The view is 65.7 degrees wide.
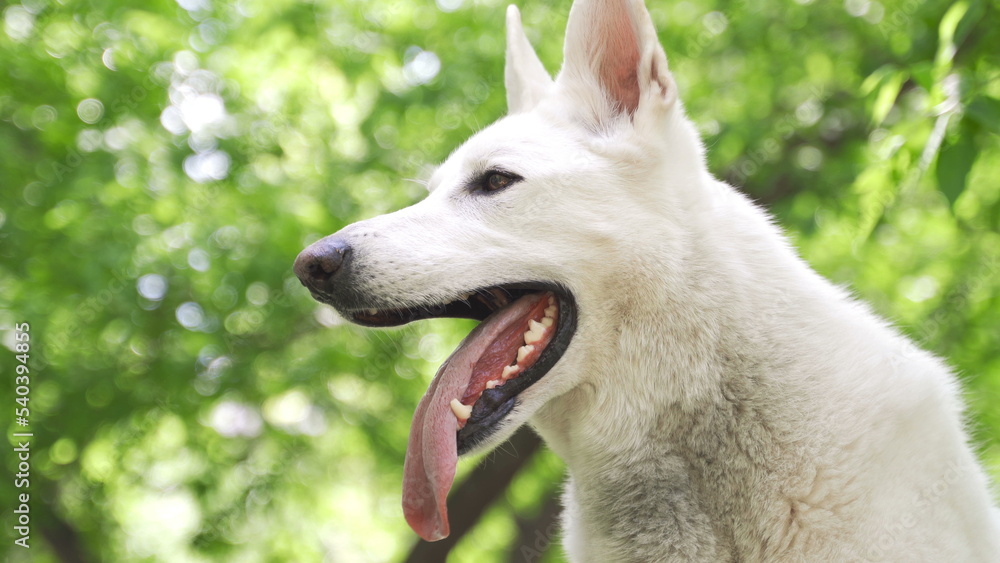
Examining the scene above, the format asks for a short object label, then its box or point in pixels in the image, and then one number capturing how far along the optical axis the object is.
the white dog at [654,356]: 2.15
